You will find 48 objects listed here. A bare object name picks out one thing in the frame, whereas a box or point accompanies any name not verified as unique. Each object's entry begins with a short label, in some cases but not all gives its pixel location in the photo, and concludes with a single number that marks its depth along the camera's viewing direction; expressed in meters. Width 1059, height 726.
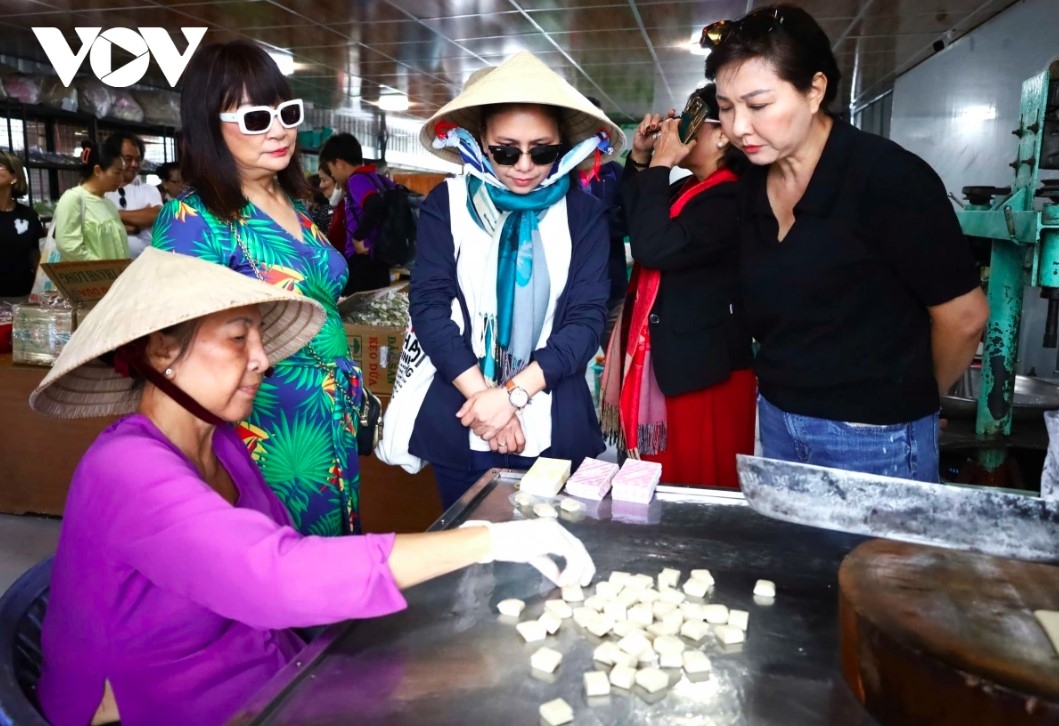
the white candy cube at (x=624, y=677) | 0.97
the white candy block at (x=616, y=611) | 1.11
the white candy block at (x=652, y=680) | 0.97
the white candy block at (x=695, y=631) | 1.08
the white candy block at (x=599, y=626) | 1.09
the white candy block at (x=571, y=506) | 1.45
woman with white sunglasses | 1.67
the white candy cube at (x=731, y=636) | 1.07
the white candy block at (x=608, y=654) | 1.02
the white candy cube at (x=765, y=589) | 1.17
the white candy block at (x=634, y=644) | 1.03
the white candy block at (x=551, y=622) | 1.08
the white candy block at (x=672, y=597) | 1.15
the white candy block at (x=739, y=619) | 1.09
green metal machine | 2.27
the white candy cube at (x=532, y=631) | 1.07
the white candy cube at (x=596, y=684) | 0.96
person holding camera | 1.90
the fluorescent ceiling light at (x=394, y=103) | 10.73
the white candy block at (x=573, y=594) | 1.16
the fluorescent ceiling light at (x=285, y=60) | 7.73
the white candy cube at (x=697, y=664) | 1.01
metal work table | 0.92
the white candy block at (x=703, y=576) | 1.20
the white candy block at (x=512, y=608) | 1.13
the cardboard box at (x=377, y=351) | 3.38
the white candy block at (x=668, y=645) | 1.03
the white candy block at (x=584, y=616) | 1.10
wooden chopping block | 0.79
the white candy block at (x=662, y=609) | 1.12
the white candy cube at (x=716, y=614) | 1.10
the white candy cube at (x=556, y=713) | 0.89
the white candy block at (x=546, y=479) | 1.51
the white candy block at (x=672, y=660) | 1.02
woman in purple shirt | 1.00
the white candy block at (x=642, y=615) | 1.10
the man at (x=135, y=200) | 4.62
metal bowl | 2.69
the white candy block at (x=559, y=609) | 1.12
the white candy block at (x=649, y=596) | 1.15
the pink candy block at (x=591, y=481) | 1.51
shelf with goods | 6.88
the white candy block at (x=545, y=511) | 1.42
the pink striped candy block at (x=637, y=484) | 1.50
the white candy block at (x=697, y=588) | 1.18
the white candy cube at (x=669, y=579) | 1.20
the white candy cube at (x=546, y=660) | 1.00
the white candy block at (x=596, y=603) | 1.14
